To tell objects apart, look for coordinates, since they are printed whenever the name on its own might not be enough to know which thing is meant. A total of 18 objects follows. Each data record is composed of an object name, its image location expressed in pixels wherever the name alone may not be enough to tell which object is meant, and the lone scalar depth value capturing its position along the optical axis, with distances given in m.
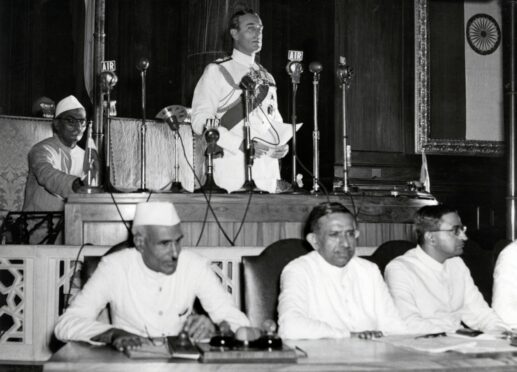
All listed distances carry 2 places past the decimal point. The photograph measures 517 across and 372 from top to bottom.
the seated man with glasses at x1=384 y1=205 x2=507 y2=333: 4.39
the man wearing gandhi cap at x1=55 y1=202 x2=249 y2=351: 3.81
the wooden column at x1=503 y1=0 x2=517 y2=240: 5.84
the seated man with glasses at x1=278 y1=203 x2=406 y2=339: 4.04
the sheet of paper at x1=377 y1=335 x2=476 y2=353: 2.97
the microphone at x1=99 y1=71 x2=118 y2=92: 5.38
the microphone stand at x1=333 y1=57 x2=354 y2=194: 5.64
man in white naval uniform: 6.07
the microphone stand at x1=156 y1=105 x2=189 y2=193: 5.35
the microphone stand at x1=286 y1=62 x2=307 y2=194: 5.68
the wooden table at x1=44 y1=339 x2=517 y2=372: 2.55
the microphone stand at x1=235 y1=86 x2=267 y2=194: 5.39
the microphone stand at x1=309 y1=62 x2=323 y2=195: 5.67
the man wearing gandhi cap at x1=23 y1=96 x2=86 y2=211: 6.36
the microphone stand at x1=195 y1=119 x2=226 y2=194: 5.32
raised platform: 5.04
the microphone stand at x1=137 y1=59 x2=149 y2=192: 5.35
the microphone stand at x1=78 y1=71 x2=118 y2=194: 5.16
